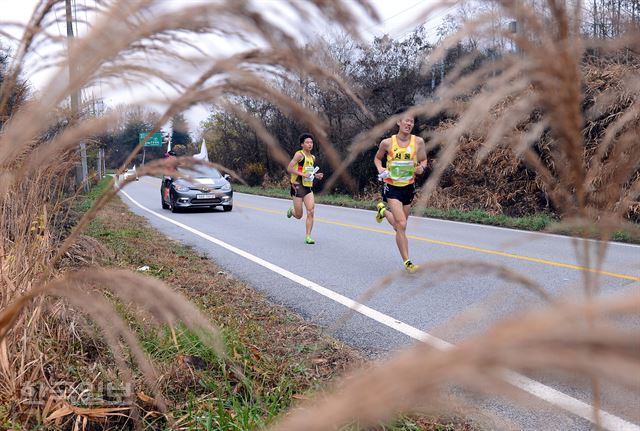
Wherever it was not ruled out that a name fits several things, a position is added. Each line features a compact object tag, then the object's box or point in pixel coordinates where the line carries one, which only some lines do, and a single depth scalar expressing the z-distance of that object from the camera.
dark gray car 17.98
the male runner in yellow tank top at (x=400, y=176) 7.10
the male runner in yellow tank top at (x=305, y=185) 9.76
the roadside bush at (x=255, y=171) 36.79
